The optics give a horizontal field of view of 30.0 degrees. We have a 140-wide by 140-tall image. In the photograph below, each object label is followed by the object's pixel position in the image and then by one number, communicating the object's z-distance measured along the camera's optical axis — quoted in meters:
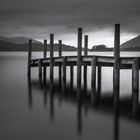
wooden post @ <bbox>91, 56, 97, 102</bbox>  11.21
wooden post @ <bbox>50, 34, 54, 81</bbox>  15.11
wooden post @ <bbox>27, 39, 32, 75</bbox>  18.39
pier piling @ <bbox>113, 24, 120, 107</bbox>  10.66
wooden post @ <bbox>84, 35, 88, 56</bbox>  16.70
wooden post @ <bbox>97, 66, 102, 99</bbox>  11.46
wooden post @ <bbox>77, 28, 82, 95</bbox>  12.90
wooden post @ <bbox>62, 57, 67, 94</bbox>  13.63
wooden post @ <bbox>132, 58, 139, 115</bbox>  10.05
